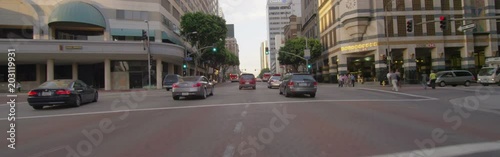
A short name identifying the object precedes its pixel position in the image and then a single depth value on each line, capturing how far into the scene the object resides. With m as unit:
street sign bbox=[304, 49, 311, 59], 51.52
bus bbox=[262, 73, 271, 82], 77.94
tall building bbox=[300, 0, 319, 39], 63.84
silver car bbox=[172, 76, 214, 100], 18.50
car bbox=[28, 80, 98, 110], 14.64
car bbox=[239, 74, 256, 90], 32.12
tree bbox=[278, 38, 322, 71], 58.31
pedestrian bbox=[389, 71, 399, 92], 25.52
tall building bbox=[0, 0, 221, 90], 40.09
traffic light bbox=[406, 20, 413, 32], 25.24
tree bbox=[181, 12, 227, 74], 50.84
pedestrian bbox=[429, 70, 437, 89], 27.67
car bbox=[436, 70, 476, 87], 32.62
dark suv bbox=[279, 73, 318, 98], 19.08
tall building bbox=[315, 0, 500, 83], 41.03
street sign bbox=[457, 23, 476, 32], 22.27
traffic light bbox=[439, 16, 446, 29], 22.59
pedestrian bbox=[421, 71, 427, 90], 26.75
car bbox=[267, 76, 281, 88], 33.56
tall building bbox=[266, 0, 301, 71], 170.50
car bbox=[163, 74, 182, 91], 34.44
